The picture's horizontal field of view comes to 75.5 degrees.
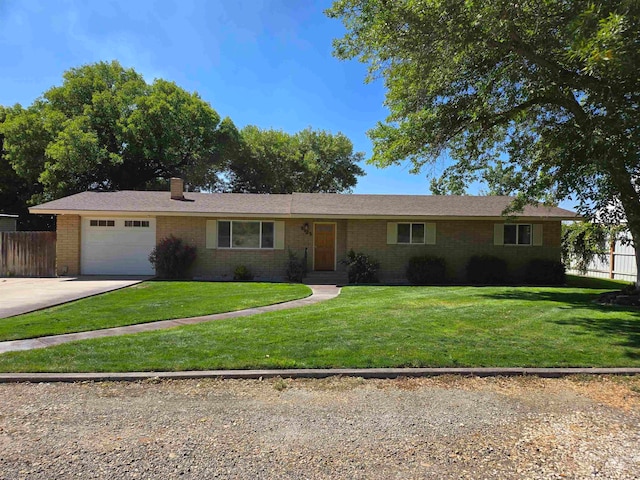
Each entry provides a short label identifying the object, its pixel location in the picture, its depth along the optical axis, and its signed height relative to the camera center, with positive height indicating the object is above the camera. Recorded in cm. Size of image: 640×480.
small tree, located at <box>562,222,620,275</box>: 1904 -2
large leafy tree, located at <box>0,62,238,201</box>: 2567 +683
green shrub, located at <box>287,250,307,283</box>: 1576 -116
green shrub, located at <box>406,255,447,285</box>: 1573 -105
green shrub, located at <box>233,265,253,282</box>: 1595 -136
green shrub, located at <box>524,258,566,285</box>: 1603 -112
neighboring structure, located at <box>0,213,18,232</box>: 1832 +63
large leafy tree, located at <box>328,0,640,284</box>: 680 +328
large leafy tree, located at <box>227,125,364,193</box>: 3259 +632
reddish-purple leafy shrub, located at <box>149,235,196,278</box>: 1575 -73
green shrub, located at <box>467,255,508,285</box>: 1599 -105
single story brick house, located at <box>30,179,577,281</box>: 1642 +14
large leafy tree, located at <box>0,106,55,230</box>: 2806 +295
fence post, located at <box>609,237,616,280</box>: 1848 -63
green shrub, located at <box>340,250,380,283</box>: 1548 -100
